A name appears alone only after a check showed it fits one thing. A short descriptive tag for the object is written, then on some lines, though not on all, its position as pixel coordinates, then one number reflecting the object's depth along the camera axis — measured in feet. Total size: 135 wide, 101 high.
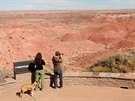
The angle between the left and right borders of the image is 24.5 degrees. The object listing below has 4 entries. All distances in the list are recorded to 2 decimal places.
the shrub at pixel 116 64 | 45.60
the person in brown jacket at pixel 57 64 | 36.20
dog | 33.78
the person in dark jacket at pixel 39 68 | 34.91
